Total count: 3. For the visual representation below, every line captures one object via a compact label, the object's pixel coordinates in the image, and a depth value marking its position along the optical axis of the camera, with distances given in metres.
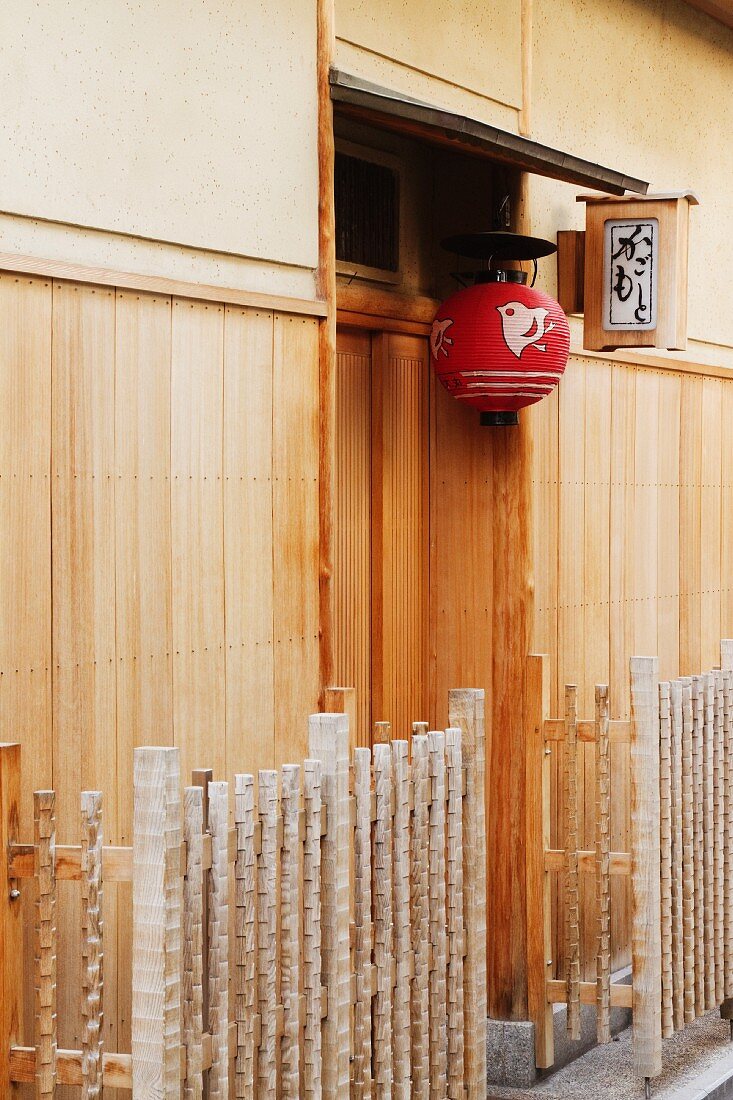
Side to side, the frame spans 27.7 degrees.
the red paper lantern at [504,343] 6.54
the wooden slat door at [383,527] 6.93
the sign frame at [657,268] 7.20
